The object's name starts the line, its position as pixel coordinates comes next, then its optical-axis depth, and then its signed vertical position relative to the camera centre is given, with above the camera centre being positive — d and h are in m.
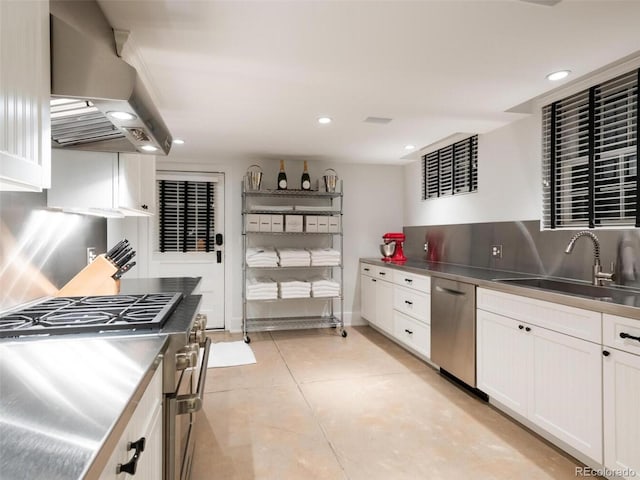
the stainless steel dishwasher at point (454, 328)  2.64 -0.66
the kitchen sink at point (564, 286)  2.20 -0.30
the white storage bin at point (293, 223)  4.31 +0.20
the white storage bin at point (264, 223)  4.24 +0.19
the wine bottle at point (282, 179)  4.34 +0.71
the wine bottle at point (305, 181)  4.42 +0.70
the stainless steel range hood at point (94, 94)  1.10 +0.46
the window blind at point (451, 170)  3.67 +0.76
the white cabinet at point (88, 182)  1.72 +0.28
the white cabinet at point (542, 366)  1.77 -0.70
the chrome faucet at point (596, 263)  2.27 -0.14
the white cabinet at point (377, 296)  3.95 -0.64
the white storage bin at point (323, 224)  4.43 +0.19
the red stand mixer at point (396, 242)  4.52 -0.02
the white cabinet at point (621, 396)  1.57 -0.68
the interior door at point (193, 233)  4.42 +0.09
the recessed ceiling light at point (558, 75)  2.15 +0.96
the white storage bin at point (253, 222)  4.22 +0.20
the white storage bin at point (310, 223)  4.38 +0.20
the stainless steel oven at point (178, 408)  1.19 -0.55
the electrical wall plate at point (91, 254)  2.31 -0.09
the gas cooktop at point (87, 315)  1.20 -0.28
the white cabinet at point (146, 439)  0.71 -0.46
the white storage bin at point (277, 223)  4.28 +0.19
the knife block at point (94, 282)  1.92 -0.22
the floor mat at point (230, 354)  3.42 -1.11
